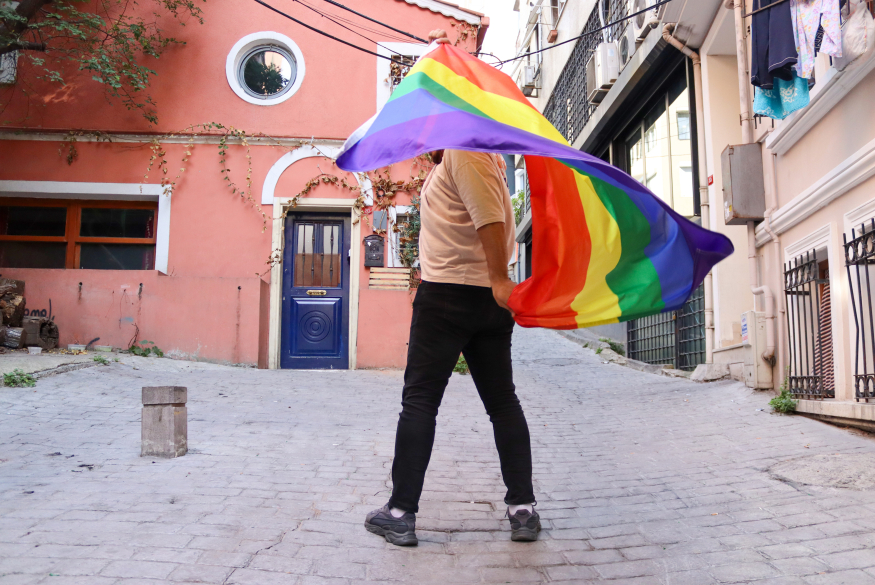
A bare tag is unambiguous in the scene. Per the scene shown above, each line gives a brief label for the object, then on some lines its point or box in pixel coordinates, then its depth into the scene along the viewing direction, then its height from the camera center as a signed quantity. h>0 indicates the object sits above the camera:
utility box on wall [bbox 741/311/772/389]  7.00 -0.11
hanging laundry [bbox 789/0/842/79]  4.80 +2.34
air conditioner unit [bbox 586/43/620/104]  12.47 +5.13
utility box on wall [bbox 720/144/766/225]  7.20 +1.70
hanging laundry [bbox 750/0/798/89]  5.46 +2.48
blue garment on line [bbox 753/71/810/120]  5.72 +2.12
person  2.84 +0.05
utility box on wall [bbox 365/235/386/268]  10.59 +1.34
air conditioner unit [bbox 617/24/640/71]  11.61 +5.27
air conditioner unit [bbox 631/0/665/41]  10.06 +5.19
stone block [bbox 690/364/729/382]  8.52 -0.40
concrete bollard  4.37 -0.57
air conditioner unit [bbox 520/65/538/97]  22.41 +8.83
